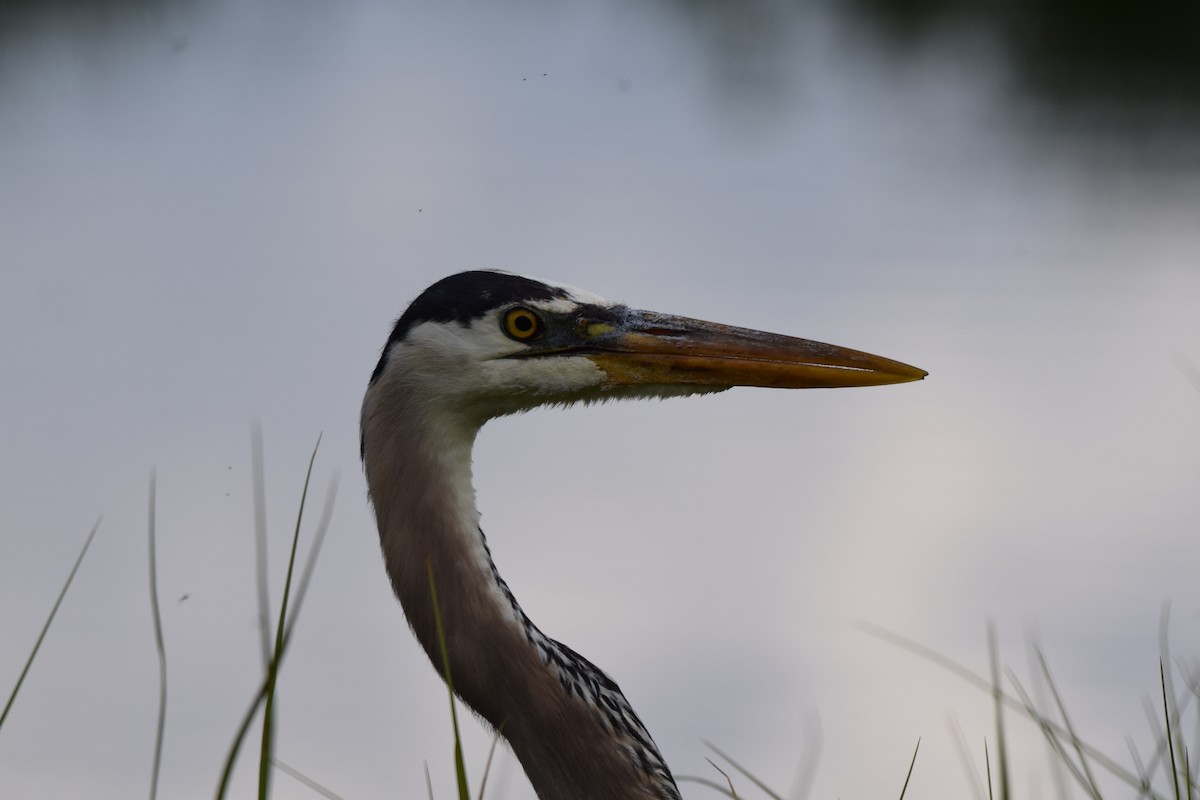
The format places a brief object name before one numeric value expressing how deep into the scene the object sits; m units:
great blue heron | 5.70
